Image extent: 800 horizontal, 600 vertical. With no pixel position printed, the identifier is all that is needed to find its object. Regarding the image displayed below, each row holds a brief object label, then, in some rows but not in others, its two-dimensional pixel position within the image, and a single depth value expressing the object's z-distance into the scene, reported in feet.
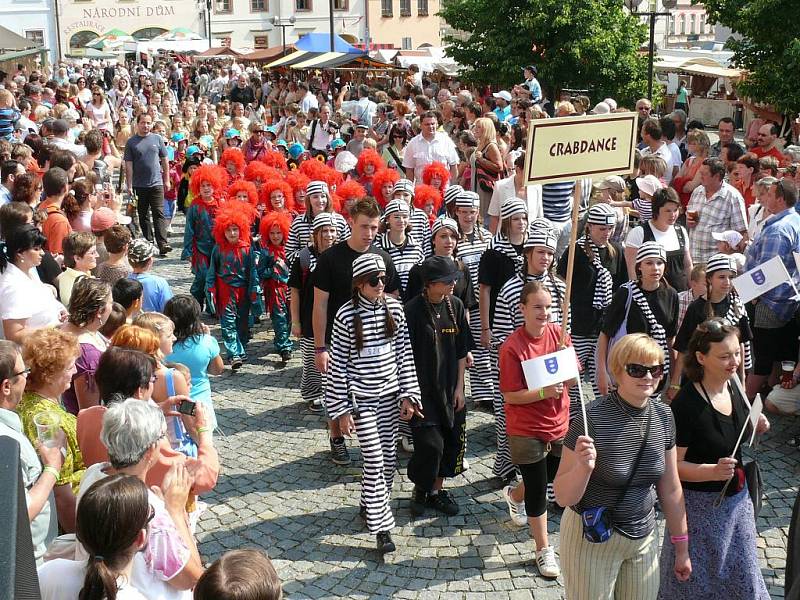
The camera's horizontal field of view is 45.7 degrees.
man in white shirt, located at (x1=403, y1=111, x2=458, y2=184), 40.19
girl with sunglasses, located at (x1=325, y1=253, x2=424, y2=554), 19.19
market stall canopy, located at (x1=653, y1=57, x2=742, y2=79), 96.86
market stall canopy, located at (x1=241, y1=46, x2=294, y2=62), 138.57
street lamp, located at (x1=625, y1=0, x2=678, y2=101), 51.42
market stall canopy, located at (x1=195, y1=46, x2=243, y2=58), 155.84
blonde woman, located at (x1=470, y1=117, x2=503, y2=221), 37.93
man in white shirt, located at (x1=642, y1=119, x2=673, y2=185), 38.40
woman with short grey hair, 11.70
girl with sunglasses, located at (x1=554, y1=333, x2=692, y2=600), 14.02
